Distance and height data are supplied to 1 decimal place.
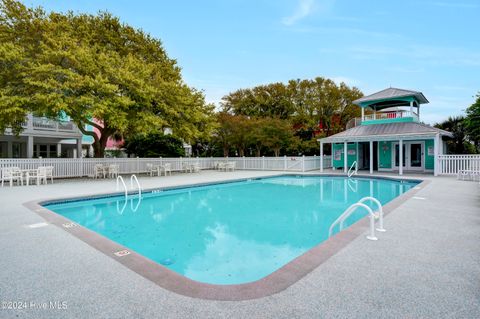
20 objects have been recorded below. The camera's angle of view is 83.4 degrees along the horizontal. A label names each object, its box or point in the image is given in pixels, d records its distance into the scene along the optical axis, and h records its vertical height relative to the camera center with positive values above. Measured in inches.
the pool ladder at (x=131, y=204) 299.4 -55.6
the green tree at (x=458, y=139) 852.6 +60.6
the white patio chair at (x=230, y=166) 800.9 -22.6
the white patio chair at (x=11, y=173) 425.5 -23.4
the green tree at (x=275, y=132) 848.9 +84.0
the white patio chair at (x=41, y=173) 436.1 -23.4
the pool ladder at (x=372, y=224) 155.5 -40.6
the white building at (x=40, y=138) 742.5 +62.6
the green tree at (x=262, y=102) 1125.7 +239.0
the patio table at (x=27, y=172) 432.5 -23.4
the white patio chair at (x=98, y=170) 557.6 -23.5
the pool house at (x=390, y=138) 645.3 +48.2
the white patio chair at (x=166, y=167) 649.1 -20.6
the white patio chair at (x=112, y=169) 569.2 -21.7
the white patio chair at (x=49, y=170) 467.5 -19.2
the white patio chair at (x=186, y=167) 741.1 -23.9
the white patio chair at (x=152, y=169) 633.6 -25.2
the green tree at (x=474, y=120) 740.6 +106.3
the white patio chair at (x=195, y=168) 730.8 -25.8
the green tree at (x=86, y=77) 434.9 +142.9
